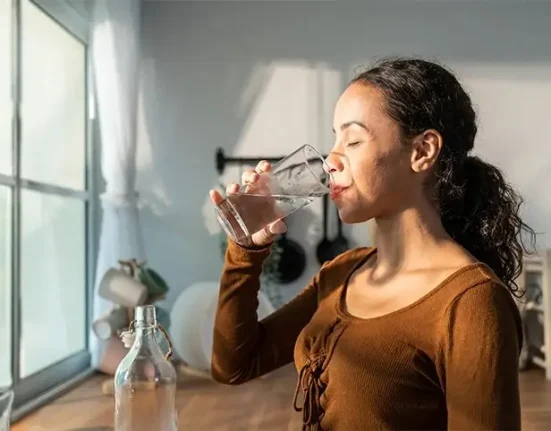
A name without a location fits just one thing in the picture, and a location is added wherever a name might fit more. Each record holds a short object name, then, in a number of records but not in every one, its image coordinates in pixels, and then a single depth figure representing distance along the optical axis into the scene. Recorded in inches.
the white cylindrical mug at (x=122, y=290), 77.9
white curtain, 88.5
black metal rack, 100.0
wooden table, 59.6
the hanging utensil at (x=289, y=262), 97.9
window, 70.6
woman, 27.6
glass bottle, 32.1
